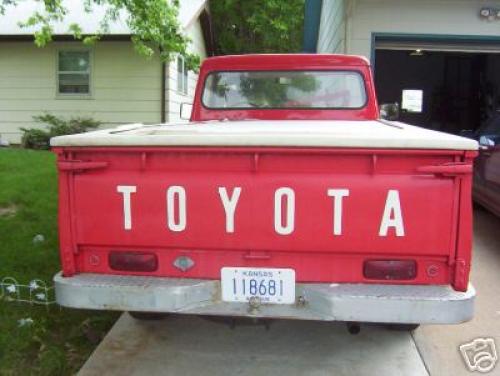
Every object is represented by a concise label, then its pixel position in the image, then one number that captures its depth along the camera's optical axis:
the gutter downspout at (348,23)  9.46
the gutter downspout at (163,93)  15.18
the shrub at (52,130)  14.55
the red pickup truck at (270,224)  3.26
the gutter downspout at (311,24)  16.02
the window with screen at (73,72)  15.44
